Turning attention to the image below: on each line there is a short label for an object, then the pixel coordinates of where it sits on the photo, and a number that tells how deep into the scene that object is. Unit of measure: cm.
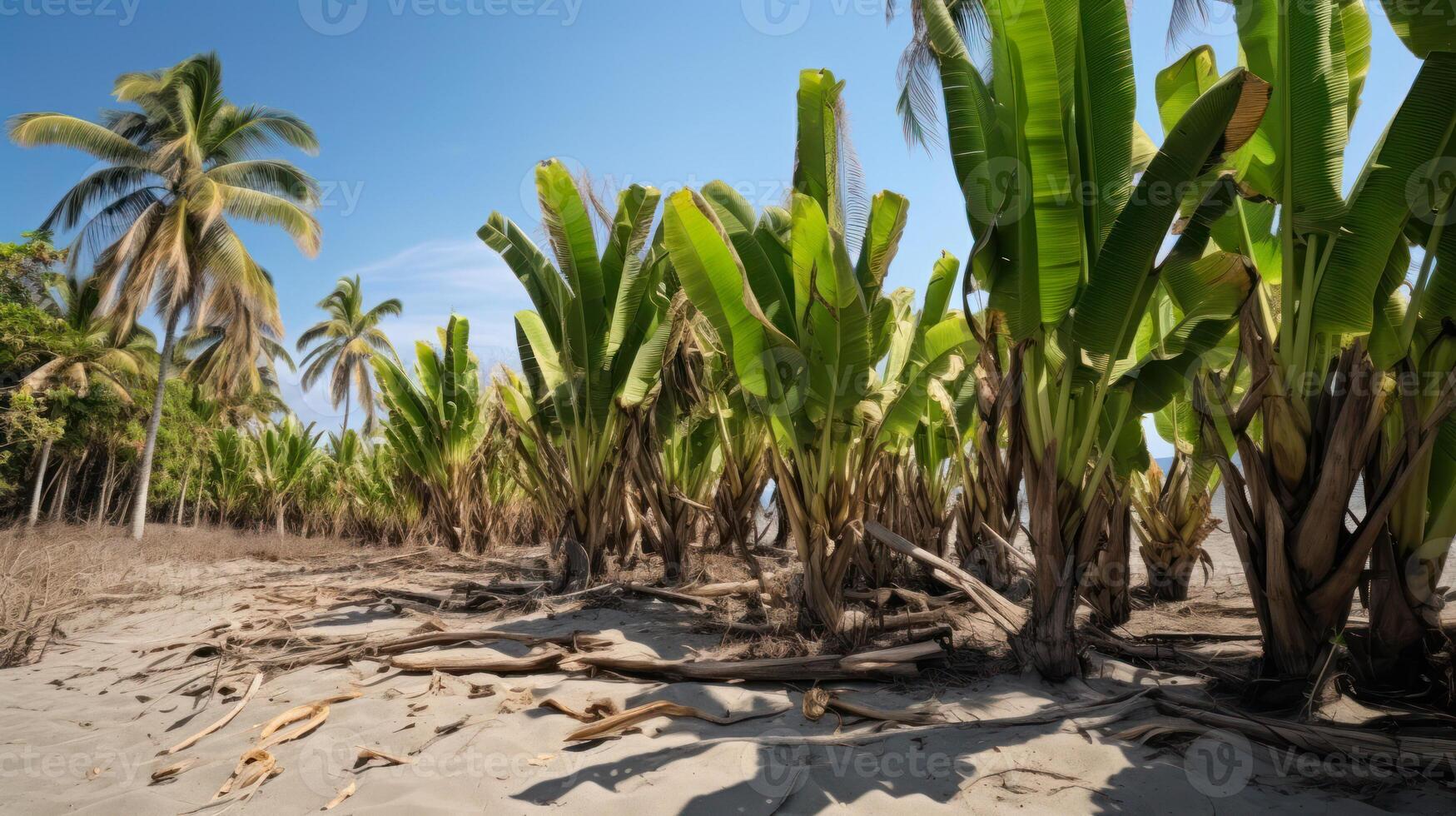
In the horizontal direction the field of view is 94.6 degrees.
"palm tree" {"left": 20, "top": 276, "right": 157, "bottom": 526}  1773
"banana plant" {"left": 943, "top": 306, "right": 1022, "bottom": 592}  431
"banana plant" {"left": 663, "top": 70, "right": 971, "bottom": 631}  445
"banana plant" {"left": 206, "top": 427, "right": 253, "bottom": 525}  2422
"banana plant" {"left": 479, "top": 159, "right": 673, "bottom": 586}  662
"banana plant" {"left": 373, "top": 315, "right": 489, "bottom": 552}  1101
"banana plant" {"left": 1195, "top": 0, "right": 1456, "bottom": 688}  312
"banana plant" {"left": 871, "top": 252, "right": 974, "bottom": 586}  592
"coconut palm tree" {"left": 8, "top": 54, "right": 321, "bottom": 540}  1599
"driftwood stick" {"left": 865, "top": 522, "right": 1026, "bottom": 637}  404
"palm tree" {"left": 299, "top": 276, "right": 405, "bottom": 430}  3681
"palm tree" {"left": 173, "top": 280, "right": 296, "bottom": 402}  1739
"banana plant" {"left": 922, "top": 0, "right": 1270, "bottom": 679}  366
